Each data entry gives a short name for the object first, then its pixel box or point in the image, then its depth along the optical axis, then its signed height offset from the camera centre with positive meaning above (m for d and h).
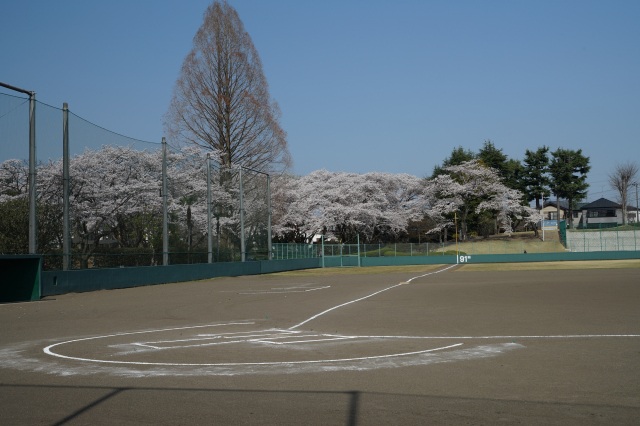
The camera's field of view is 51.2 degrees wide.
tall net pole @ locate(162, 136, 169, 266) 37.22 +1.49
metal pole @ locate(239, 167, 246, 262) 48.44 -0.10
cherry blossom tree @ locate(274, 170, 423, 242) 76.19 +3.69
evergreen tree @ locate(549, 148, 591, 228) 95.00 +8.99
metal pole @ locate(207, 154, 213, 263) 42.91 +0.68
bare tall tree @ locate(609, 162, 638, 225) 105.94 +8.53
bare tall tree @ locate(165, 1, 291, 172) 55.97 +12.67
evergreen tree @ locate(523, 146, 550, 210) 95.12 +8.97
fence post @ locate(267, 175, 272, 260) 54.03 +1.79
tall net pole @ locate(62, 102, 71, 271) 28.05 +1.46
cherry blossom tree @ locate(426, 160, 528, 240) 82.75 +5.19
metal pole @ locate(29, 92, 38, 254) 25.45 +2.39
